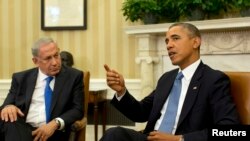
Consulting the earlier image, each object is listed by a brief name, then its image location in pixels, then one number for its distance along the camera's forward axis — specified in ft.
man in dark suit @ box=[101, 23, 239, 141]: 7.14
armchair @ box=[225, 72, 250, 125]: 7.43
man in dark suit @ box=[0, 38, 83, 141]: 8.91
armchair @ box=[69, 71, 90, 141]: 8.91
